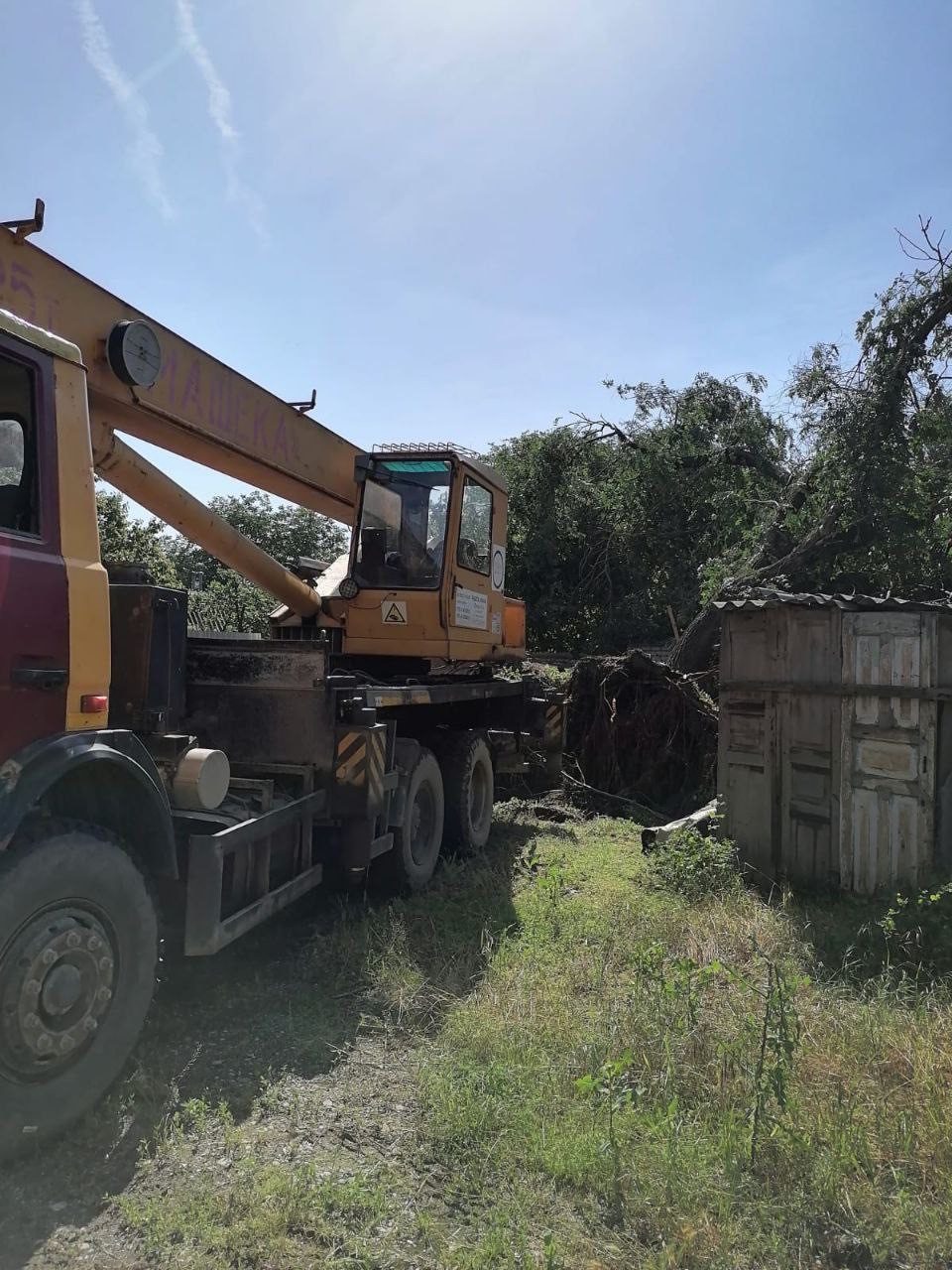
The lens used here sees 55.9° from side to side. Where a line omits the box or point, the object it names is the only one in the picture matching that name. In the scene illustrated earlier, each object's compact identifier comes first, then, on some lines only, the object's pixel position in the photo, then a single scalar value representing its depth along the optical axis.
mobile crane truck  3.18
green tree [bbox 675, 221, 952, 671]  11.45
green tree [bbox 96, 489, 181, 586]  18.58
